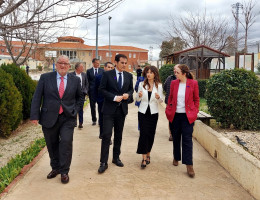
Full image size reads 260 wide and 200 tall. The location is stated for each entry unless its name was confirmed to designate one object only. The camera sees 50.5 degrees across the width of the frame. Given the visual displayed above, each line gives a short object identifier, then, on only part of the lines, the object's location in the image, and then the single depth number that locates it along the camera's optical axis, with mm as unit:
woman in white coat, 4629
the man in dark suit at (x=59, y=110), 3961
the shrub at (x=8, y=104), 6996
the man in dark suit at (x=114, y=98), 4469
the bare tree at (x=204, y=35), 23000
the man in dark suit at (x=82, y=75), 6983
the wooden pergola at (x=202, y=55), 19973
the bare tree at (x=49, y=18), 4389
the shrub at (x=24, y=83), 8688
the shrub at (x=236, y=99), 6082
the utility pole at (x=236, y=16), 21144
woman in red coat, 4387
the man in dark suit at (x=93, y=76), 7400
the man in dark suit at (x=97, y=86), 6642
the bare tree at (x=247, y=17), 19580
